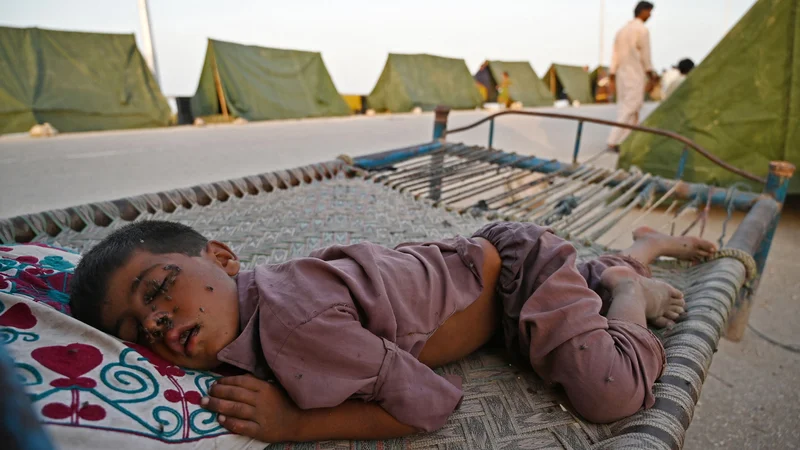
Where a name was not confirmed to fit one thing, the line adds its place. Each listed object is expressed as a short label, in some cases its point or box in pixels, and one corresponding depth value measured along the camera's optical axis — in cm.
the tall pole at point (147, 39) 539
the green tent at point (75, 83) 446
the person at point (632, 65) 439
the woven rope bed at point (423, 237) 72
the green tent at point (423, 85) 877
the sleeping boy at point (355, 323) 63
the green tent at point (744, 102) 317
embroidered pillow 50
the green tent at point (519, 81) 1086
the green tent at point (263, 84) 642
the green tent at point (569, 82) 1242
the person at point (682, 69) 616
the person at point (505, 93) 1035
